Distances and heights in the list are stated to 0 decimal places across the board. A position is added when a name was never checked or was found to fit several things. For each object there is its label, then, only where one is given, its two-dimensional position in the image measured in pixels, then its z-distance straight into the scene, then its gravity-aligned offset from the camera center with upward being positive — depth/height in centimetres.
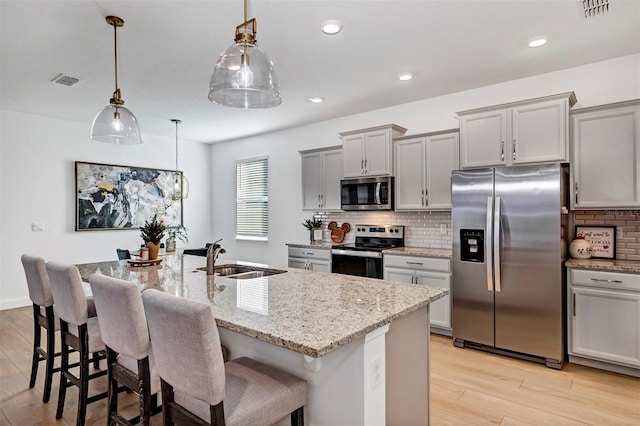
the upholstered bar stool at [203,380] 123 -62
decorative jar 332 -34
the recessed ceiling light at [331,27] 270 +141
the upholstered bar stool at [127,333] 159 -53
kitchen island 138 -44
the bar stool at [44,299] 251 -59
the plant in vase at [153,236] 315 -20
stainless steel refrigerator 312 -45
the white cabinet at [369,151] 440 +78
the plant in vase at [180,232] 666 -33
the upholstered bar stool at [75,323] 212 -67
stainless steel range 425 -45
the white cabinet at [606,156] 301 +47
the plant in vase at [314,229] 540 -23
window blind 647 +28
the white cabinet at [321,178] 507 +51
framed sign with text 335 -26
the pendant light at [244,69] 195 +79
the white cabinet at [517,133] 321 +74
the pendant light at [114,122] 281 +72
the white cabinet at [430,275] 379 -67
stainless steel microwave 441 +25
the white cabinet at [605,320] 285 -89
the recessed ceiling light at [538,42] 296 +140
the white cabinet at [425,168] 401 +50
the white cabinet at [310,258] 471 -60
